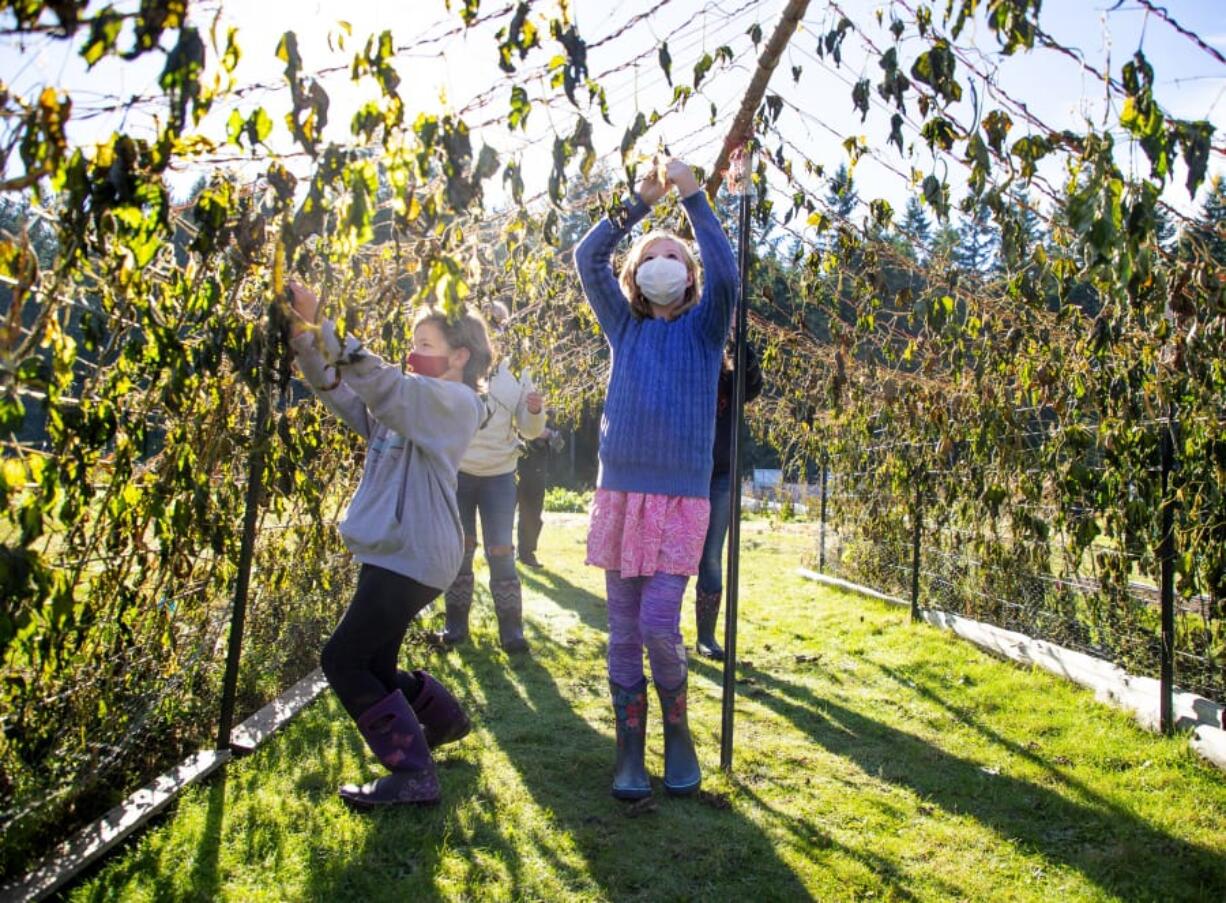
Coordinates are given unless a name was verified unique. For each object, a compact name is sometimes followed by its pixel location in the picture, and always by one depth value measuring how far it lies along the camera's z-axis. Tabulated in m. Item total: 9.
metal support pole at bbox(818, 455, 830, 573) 7.73
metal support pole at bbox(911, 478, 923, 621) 5.66
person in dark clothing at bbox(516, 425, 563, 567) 7.53
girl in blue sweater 2.74
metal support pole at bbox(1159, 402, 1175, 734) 3.45
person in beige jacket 4.48
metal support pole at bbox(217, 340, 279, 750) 2.80
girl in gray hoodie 2.55
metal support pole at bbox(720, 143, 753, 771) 2.97
